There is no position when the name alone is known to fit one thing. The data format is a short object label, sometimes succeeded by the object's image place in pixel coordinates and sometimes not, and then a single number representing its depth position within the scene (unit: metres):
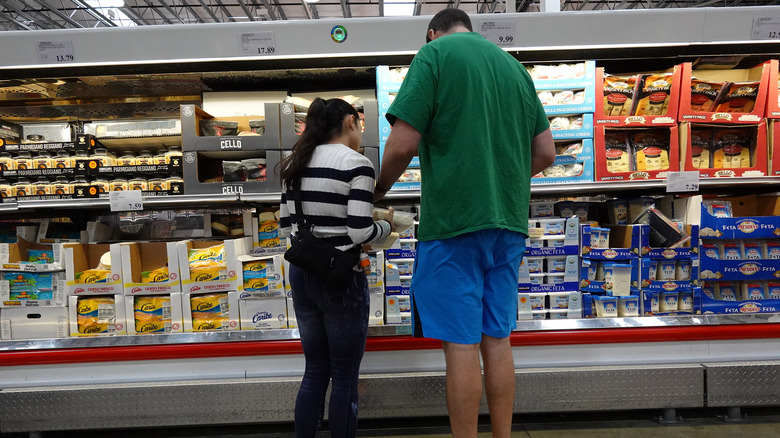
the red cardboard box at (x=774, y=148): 2.33
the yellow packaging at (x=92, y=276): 2.30
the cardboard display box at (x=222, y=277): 2.28
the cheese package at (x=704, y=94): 2.41
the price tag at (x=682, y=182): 2.29
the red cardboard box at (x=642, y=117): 2.33
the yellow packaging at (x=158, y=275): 2.30
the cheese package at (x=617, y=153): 2.39
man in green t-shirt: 1.34
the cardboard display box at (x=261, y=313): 2.30
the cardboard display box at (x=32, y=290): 2.33
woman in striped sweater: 1.51
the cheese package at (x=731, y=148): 2.44
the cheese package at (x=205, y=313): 2.32
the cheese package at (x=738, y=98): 2.39
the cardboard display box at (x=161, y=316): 2.30
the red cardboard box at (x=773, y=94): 2.33
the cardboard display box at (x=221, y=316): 2.30
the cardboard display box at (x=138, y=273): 2.28
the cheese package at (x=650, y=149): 2.39
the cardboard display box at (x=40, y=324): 2.32
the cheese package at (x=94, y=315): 2.31
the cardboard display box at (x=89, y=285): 2.29
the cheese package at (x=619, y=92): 2.39
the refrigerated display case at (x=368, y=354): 2.09
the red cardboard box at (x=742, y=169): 2.32
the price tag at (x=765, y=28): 2.21
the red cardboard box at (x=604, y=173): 2.31
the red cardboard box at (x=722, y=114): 2.33
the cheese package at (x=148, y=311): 2.32
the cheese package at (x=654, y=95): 2.38
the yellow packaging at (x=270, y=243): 2.44
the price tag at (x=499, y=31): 2.20
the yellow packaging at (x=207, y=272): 2.29
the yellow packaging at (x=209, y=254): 2.30
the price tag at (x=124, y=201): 2.21
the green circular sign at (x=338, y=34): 2.16
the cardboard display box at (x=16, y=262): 2.32
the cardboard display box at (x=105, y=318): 2.30
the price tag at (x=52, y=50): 2.15
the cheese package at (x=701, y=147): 2.44
